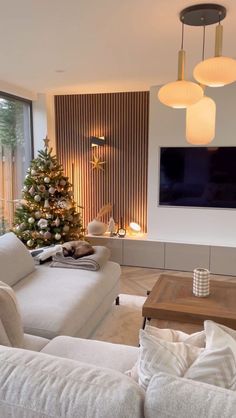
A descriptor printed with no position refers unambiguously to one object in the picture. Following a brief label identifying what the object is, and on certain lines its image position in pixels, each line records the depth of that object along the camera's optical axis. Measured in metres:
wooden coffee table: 2.41
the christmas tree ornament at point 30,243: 4.38
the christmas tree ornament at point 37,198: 4.40
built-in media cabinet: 4.43
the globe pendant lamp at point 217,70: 1.97
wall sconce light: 4.92
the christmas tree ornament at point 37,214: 4.41
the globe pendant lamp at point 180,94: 2.09
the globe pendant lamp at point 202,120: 2.44
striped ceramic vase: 2.68
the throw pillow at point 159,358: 1.12
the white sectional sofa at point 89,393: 0.89
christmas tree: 4.41
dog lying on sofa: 3.29
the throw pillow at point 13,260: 2.75
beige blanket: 3.16
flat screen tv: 4.43
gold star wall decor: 5.20
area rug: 2.84
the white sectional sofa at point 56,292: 2.25
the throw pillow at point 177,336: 1.44
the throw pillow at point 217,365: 1.05
